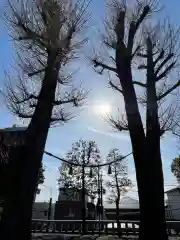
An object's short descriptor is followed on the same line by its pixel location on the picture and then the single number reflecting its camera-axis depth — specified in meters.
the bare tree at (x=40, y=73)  3.92
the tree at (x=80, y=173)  16.12
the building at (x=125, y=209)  22.82
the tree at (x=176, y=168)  20.19
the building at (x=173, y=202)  26.40
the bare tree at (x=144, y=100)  4.22
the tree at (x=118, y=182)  18.20
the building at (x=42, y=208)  28.08
